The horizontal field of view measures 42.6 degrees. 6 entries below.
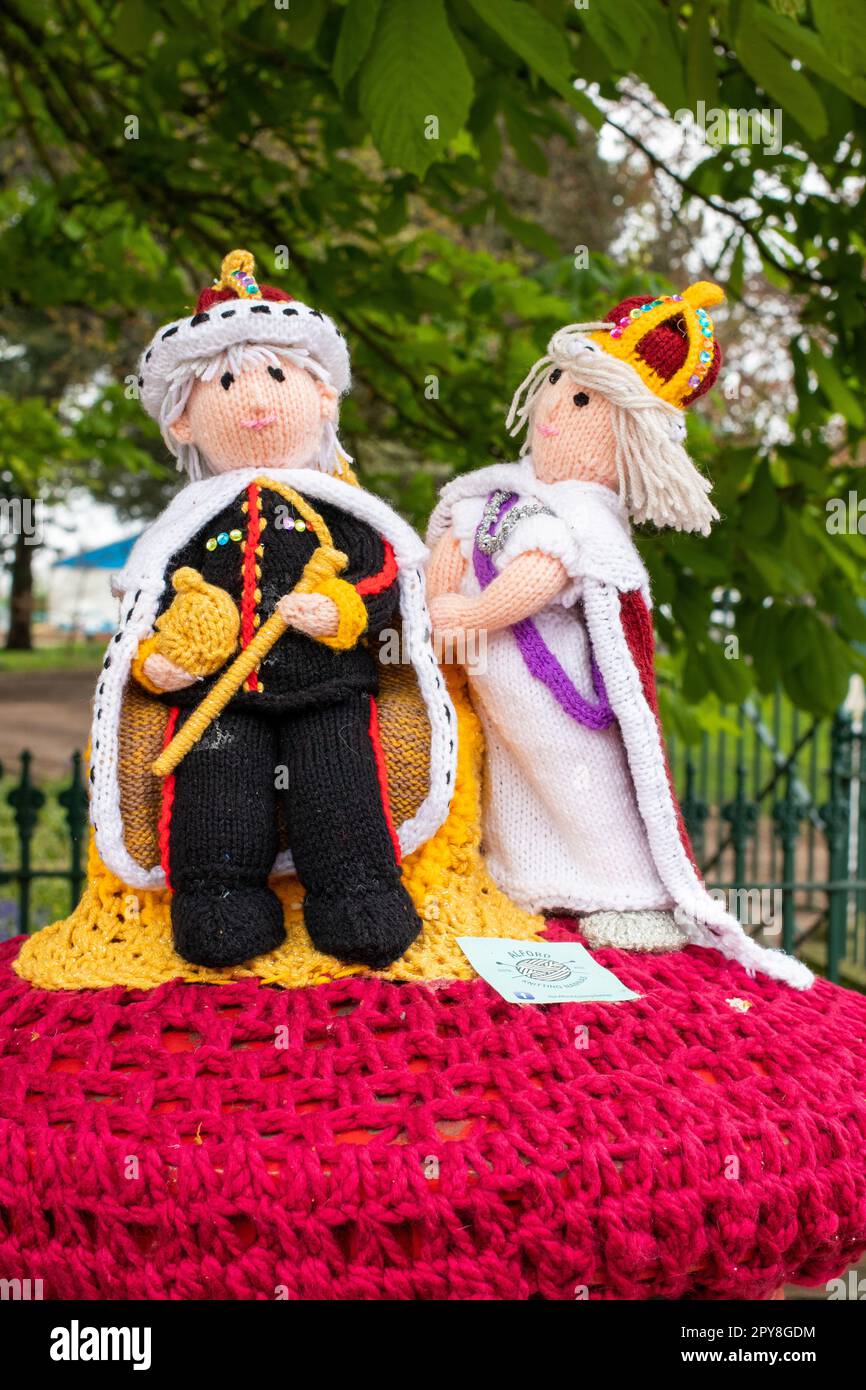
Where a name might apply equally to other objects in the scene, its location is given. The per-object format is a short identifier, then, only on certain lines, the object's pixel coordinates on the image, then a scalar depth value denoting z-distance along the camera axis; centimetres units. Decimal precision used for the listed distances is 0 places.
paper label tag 92
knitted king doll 95
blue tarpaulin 762
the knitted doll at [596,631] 105
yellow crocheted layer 96
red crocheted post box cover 76
